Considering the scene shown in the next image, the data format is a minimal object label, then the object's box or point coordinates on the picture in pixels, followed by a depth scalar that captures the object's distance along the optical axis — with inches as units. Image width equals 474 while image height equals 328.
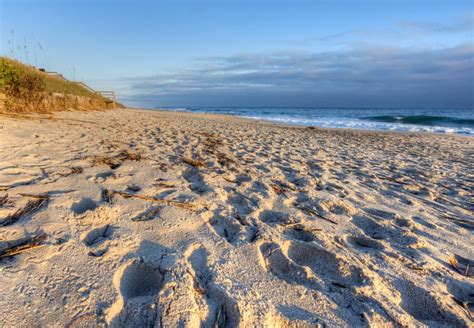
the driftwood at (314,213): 100.1
